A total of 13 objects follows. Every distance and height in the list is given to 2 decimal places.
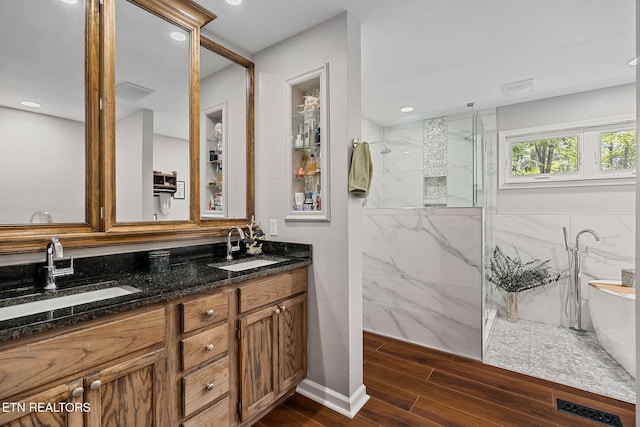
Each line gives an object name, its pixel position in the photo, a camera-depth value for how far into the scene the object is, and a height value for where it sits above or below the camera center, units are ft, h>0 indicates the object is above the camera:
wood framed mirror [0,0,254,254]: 4.67 +1.29
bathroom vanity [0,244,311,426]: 3.00 -1.85
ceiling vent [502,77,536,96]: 9.42 +4.12
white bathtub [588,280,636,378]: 7.26 -3.02
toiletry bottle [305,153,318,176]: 6.89 +1.06
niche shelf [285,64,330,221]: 6.45 +1.51
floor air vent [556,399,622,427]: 5.72 -4.17
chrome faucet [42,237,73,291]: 4.16 -0.77
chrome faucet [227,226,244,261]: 6.84 -0.84
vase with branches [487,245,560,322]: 10.73 -2.45
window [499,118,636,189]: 9.88 +2.00
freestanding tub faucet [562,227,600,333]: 9.98 -2.60
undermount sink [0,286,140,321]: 3.57 -1.24
